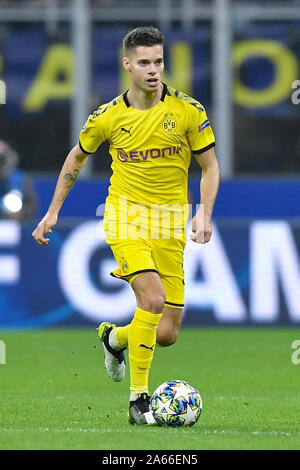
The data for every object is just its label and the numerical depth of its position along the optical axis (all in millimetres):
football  12883
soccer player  13445
